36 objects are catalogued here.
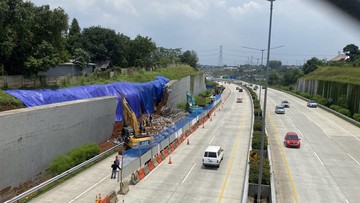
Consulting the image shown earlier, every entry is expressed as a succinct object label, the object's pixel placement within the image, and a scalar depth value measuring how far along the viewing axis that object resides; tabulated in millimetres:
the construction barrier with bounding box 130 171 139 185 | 24531
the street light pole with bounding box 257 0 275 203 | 21469
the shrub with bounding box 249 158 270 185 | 23555
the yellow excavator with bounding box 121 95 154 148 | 31781
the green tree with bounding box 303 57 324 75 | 142675
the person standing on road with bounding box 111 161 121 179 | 25312
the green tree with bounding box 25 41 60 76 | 33688
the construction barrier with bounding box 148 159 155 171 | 27984
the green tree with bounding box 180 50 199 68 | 155625
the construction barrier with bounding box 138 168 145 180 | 25750
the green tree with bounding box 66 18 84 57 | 64625
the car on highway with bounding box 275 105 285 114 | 65125
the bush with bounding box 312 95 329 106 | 78550
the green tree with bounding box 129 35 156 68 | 84525
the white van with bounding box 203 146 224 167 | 28531
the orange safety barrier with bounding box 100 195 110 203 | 19859
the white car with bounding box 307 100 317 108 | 76125
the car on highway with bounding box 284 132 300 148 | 37094
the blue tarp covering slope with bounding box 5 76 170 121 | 29562
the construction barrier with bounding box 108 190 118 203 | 20750
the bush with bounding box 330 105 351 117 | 61672
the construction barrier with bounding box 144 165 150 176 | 26902
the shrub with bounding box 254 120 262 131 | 43344
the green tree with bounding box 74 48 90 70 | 54106
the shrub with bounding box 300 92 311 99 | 95438
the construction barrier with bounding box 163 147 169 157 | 32691
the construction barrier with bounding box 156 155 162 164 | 30216
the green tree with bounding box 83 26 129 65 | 76750
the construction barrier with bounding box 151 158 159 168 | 29181
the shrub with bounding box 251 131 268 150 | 33238
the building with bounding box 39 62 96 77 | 47762
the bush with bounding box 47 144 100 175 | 25511
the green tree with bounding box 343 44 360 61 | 96712
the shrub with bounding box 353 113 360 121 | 54766
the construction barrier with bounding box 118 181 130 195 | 22555
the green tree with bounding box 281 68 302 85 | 154050
